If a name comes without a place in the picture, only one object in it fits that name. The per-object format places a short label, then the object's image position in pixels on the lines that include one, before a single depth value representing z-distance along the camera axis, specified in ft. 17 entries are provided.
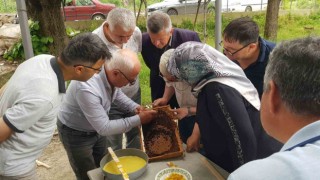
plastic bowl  6.01
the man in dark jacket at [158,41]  10.02
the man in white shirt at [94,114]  7.43
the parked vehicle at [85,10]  46.13
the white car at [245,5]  54.75
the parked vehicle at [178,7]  50.31
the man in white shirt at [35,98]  5.93
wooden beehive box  7.07
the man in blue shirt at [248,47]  8.11
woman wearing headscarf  5.84
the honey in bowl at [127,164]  6.42
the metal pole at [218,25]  12.53
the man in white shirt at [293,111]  2.66
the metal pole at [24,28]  9.84
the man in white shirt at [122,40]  9.67
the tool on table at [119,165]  5.86
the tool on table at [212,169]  6.13
